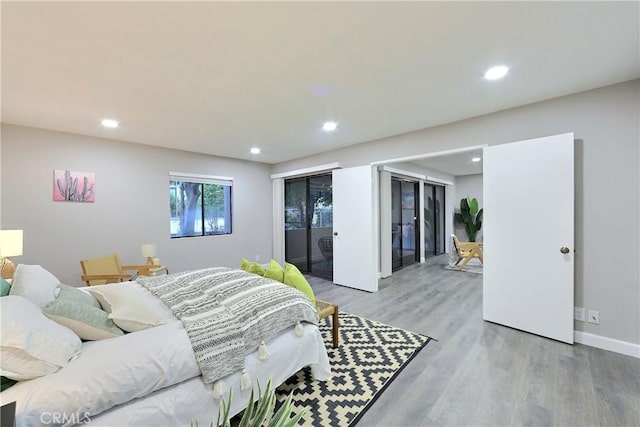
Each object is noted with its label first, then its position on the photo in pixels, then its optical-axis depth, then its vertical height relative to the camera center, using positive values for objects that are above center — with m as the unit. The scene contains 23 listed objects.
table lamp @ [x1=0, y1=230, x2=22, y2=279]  2.51 -0.33
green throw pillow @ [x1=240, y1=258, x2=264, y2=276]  2.80 -0.63
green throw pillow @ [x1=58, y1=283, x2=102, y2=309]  1.67 -0.56
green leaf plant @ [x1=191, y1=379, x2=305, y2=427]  0.77 -0.62
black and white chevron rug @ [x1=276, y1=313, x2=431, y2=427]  1.72 -1.31
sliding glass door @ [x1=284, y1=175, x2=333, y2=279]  5.20 -0.30
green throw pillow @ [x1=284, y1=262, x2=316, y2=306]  2.46 -0.68
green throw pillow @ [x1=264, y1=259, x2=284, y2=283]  2.58 -0.62
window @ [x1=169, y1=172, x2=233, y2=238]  4.60 +0.13
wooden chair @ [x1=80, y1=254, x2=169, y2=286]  3.24 -0.78
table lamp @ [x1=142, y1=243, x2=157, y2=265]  3.87 -0.59
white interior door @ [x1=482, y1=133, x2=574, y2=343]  2.53 -0.29
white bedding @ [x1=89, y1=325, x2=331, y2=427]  1.22 -0.98
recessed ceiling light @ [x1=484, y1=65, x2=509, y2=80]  2.10 +1.11
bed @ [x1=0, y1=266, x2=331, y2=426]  1.10 -0.78
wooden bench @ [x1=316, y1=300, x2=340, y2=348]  2.46 -0.99
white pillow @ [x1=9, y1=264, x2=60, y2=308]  1.54 -0.45
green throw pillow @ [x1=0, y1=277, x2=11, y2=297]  1.53 -0.44
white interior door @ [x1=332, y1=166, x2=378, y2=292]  4.25 -0.34
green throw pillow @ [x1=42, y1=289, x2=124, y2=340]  1.42 -0.59
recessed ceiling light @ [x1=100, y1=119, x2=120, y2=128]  3.12 +1.09
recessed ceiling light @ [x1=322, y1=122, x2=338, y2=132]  3.35 +1.10
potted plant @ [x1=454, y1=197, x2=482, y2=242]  7.49 -0.23
